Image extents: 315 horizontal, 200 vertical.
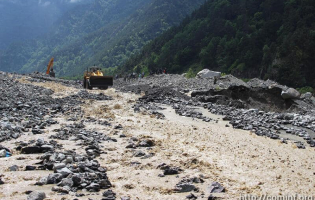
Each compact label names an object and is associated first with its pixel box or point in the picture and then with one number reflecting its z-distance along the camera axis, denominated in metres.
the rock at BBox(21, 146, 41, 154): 9.48
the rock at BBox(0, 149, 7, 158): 9.00
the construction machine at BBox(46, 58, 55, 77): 61.31
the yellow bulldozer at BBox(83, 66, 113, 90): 40.25
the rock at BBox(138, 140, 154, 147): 11.21
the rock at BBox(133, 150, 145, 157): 9.85
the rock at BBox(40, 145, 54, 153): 9.71
